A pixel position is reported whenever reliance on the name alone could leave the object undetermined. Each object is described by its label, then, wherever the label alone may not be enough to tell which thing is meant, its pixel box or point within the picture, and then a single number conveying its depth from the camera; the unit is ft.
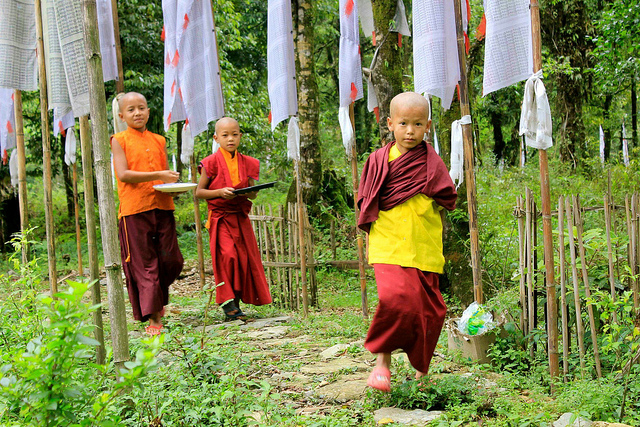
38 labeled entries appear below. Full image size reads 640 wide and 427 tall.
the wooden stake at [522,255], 12.66
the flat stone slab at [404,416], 9.55
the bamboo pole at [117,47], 17.04
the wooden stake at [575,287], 11.04
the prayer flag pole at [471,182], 12.71
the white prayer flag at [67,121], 20.67
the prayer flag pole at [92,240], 10.41
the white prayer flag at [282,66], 17.38
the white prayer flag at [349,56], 17.20
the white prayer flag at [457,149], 12.82
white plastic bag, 12.76
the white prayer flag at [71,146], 28.04
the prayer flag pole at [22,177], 14.38
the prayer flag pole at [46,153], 13.46
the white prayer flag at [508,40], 11.59
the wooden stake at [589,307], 11.00
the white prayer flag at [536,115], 10.82
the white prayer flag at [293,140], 17.54
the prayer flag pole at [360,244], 17.31
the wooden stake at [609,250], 11.06
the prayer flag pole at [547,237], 10.87
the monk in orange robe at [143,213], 16.17
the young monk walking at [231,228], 18.56
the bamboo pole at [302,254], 18.43
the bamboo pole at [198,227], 20.63
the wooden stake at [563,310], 11.26
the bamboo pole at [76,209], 27.66
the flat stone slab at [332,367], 12.80
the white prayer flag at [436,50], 12.76
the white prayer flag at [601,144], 53.52
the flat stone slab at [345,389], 11.05
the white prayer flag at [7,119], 21.02
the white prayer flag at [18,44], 14.64
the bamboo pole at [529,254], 12.32
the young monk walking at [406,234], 10.83
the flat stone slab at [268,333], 16.81
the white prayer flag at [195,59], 19.56
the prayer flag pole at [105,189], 9.02
